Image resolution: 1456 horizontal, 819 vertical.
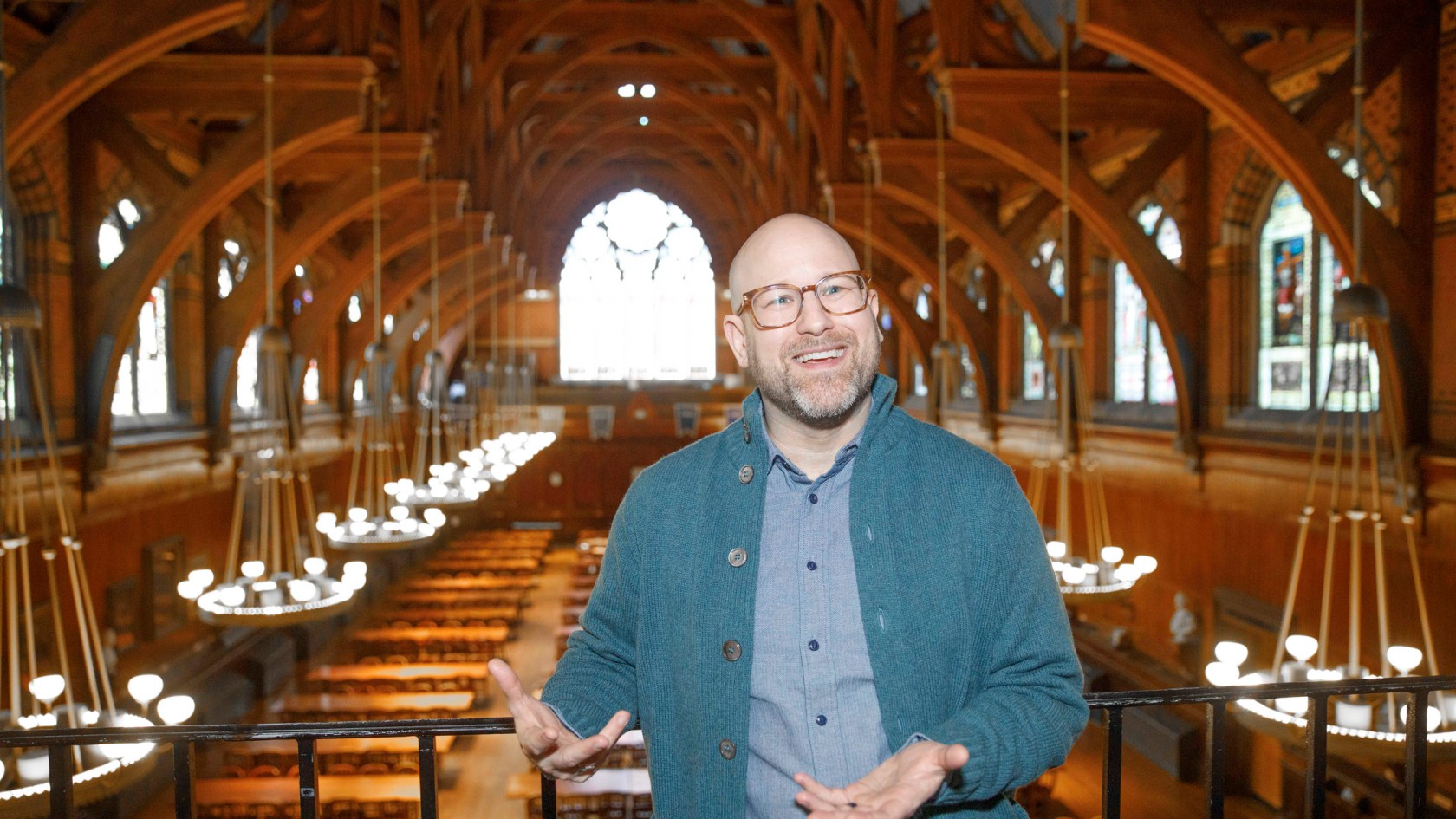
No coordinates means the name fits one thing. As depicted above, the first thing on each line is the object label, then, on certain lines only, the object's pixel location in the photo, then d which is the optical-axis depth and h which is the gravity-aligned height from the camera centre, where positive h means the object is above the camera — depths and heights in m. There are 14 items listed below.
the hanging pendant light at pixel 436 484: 8.96 -1.05
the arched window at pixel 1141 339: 9.87 +0.20
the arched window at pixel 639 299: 26.27 +1.66
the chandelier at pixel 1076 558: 5.96 -1.17
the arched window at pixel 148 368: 10.07 +0.03
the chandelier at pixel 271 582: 5.67 -1.23
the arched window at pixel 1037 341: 12.27 +0.25
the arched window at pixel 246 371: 12.91 -0.01
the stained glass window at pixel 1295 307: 7.61 +0.38
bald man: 1.58 -0.36
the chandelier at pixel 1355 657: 3.57 -1.17
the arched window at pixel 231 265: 12.08 +1.22
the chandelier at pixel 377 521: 7.90 -1.18
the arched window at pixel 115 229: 9.55 +1.31
